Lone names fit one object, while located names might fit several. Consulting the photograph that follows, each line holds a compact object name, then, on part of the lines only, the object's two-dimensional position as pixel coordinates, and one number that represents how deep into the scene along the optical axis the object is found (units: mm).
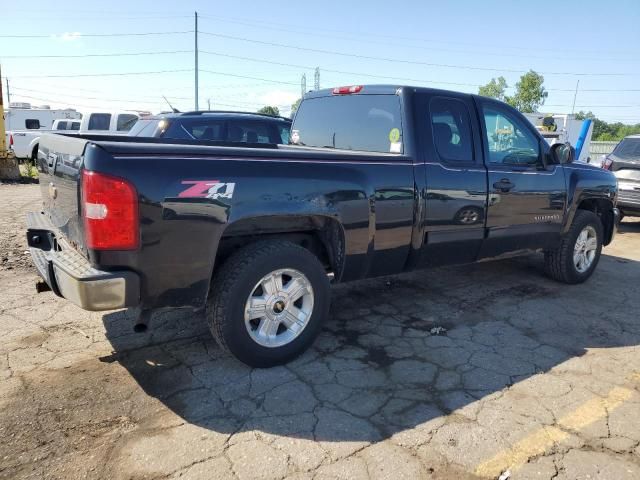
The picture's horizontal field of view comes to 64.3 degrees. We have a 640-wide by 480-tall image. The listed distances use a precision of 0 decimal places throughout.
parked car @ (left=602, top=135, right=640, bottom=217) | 9133
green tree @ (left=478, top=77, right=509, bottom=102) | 49719
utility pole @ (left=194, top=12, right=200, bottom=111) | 35375
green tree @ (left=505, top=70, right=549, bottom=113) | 43375
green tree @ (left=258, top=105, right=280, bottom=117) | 54647
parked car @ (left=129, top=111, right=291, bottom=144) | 7574
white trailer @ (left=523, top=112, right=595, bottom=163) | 22938
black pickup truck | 2787
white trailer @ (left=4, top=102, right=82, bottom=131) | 22219
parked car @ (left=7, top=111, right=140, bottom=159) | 14391
